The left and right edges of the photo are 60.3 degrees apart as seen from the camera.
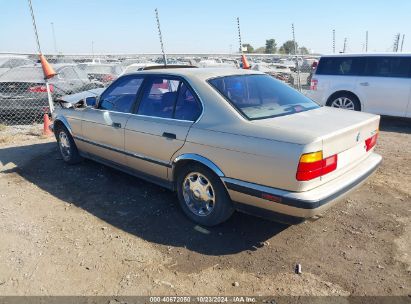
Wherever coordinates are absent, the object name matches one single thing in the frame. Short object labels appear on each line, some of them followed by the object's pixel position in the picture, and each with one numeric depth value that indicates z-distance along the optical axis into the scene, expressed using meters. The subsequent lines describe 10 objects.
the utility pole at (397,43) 16.02
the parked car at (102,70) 14.11
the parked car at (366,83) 7.79
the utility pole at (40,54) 7.74
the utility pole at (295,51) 11.51
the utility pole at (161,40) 9.48
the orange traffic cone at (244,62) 10.64
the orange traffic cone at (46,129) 7.79
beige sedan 2.91
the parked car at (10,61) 14.29
